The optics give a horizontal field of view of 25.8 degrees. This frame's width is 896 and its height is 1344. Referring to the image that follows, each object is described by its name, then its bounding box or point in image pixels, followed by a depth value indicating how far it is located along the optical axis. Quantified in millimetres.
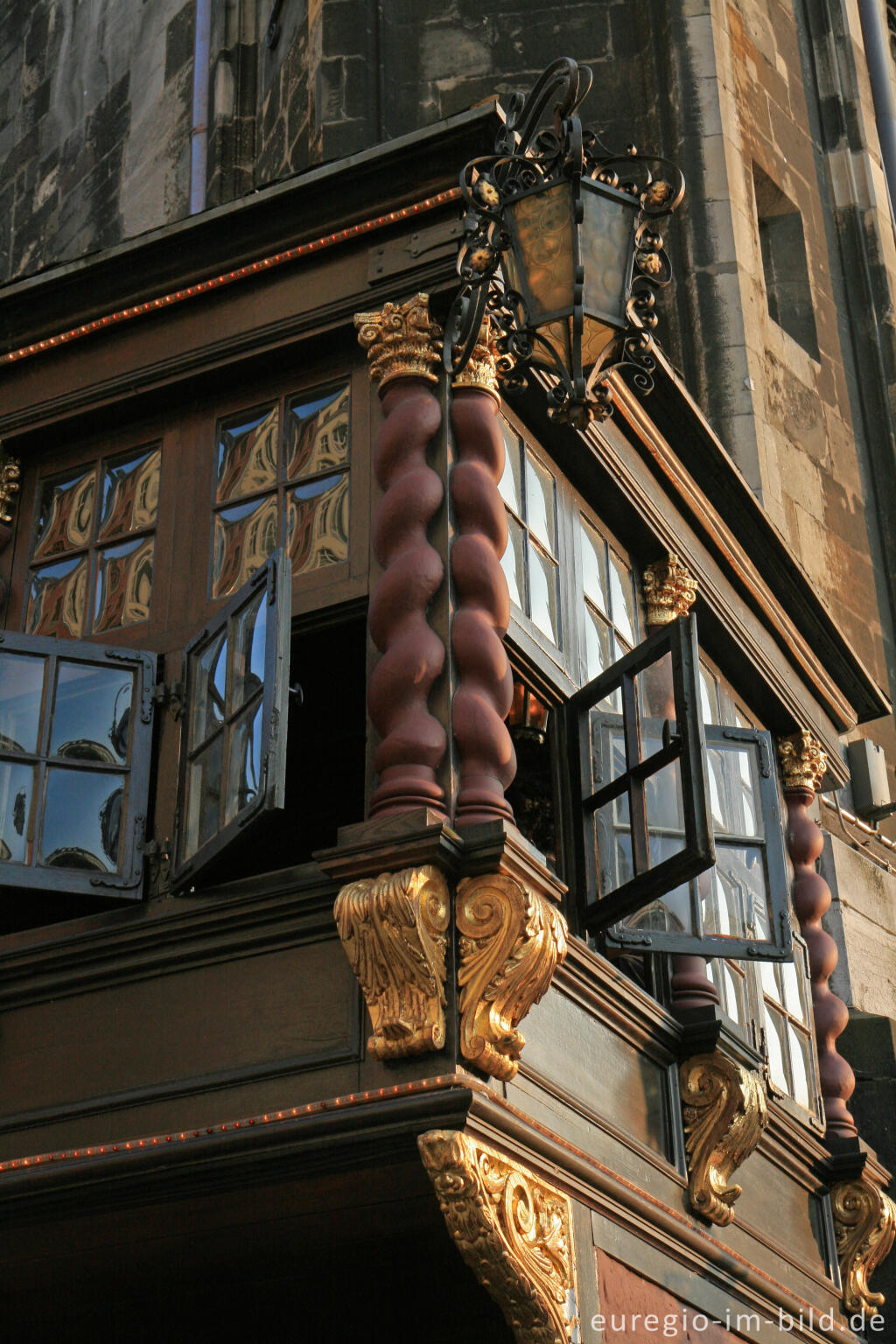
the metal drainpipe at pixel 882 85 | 22156
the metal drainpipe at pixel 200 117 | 17969
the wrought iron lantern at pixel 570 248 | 7258
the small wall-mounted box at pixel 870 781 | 16562
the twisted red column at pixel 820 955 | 11570
